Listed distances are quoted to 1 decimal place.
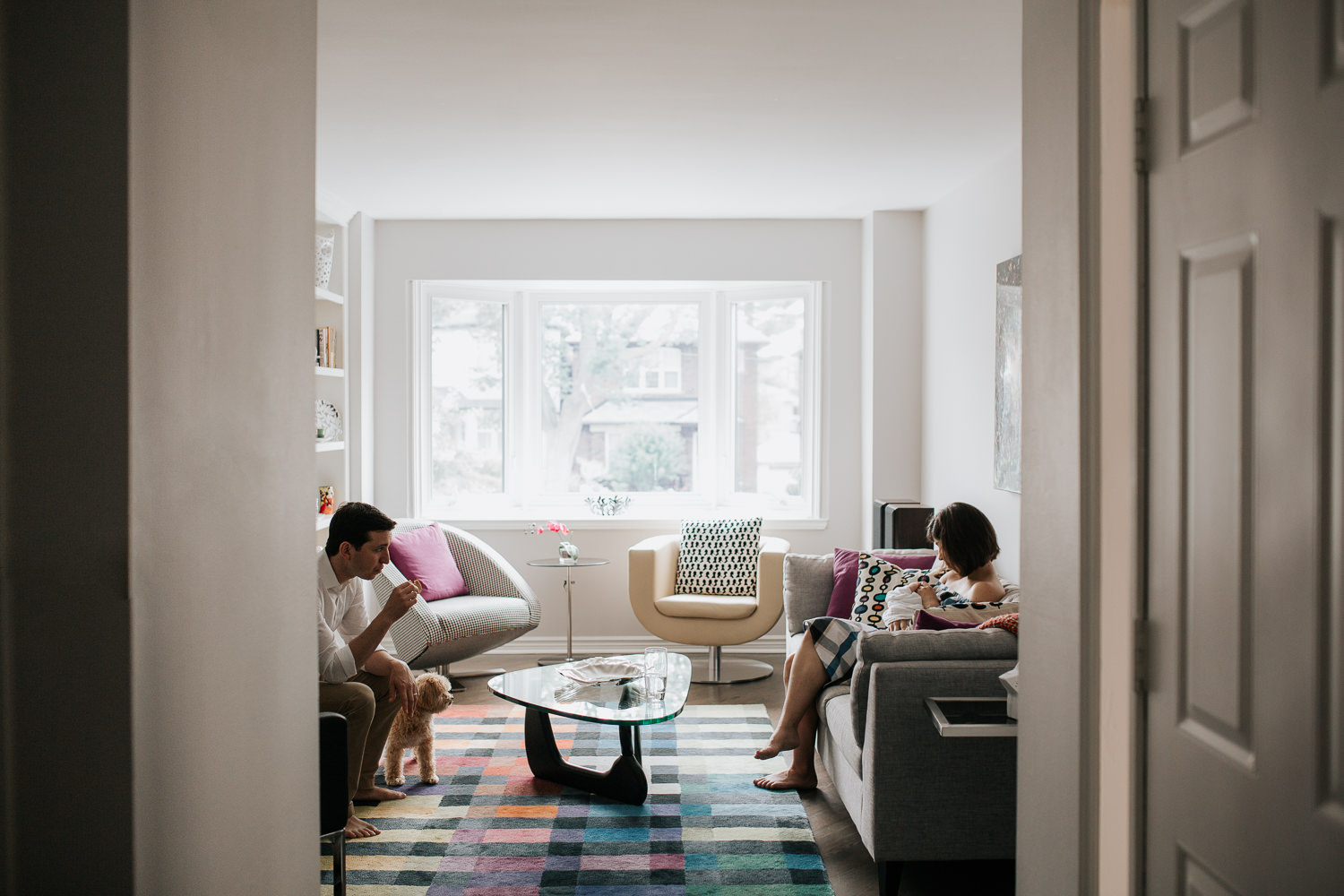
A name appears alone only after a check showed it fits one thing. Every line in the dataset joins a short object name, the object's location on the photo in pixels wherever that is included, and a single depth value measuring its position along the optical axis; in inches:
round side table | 199.2
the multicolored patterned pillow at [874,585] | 141.9
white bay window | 226.2
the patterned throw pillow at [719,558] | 198.1
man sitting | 109.0
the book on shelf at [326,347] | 187.6
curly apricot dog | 127.4
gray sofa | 96.2
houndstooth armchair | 167.9
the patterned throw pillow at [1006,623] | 103.2
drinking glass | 128.3
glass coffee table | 120.5
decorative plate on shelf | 191.5
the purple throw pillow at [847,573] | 151.4
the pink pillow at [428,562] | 181.3
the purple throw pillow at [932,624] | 110.8
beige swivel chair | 188.5
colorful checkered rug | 103.9
